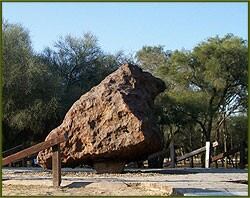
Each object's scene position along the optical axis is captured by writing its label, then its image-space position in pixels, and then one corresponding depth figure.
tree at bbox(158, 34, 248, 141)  31.34
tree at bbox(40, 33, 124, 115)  31.73
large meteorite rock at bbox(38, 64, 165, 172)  15.38
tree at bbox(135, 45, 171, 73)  39.53
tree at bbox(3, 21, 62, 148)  27.05
